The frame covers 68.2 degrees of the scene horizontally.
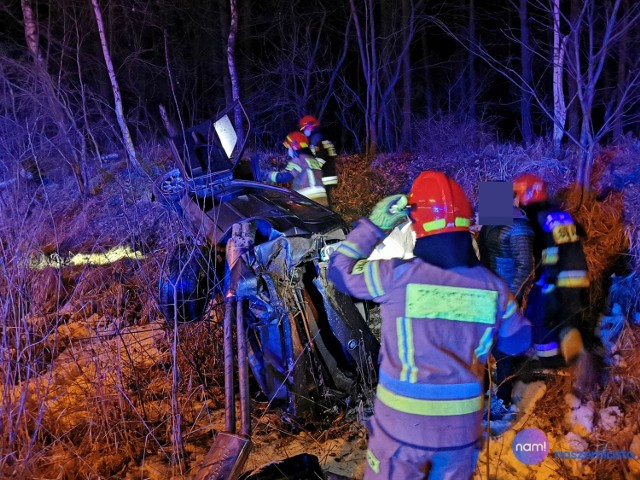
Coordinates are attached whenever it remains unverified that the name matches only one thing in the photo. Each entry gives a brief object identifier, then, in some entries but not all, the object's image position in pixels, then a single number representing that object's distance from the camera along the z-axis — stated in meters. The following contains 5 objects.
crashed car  3.04
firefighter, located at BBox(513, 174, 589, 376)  3.46
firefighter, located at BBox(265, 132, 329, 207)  5.68
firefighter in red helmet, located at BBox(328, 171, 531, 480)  1.90
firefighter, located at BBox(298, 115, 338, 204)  5.95
